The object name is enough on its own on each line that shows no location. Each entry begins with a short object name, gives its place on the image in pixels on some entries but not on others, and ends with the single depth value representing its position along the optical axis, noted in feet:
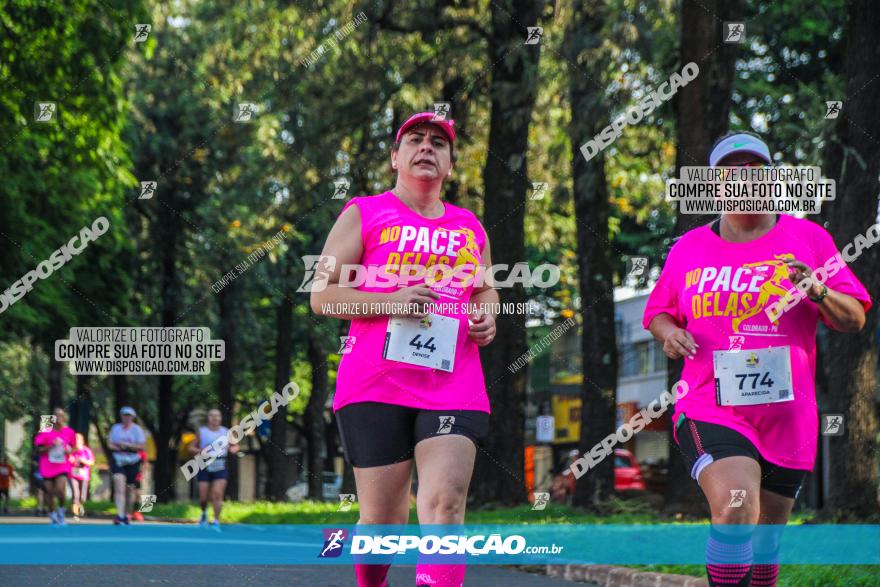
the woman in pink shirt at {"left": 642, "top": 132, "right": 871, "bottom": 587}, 18.70
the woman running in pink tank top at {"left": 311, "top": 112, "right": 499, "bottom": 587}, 17.94
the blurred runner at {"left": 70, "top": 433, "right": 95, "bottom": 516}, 72.52
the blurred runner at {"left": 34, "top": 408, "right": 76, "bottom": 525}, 69.00
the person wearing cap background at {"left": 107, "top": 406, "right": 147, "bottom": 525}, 64.03
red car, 118.62
